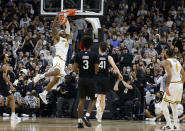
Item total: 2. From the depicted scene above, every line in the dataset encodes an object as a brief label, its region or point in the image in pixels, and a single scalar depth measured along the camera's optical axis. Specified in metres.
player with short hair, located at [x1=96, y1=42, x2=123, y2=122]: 12.95
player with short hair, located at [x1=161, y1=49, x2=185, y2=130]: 11.20
